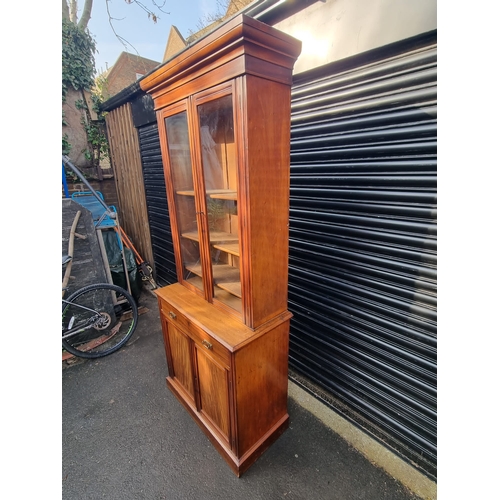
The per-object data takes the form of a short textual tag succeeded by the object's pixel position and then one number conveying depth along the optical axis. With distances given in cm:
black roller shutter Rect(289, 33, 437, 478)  120
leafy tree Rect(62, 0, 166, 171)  376
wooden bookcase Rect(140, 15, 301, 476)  107
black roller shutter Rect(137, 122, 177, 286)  308
